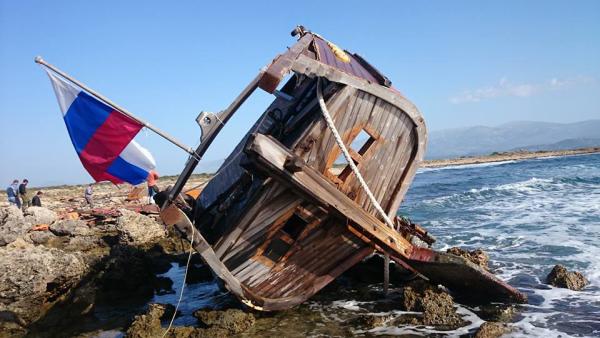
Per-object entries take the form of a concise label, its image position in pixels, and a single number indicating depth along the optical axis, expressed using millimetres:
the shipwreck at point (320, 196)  6344
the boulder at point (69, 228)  14992
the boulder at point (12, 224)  13781
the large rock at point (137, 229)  13227
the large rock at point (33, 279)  7891
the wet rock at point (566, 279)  8156
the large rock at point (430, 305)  6723
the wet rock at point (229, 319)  6875
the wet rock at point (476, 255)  9477
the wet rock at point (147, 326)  6645
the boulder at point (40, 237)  14094
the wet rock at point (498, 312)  6879
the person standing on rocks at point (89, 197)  23194
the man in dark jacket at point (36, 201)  21094
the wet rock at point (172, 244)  13492
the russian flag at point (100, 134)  6906
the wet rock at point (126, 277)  9531
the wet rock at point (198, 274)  10788
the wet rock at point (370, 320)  6804
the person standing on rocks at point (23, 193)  20453
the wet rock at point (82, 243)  13344
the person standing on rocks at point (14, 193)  19922
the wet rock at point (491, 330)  6010
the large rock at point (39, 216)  15898
